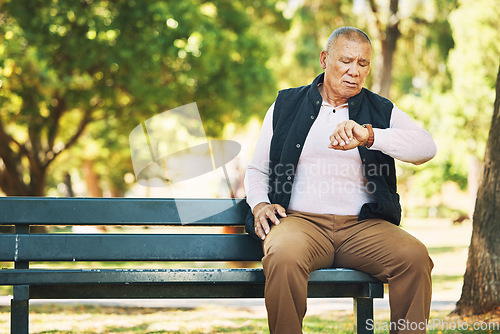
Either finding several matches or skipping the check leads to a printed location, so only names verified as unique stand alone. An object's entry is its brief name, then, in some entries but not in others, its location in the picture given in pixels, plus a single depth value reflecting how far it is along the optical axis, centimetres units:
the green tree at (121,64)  2311
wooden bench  600
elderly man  591
